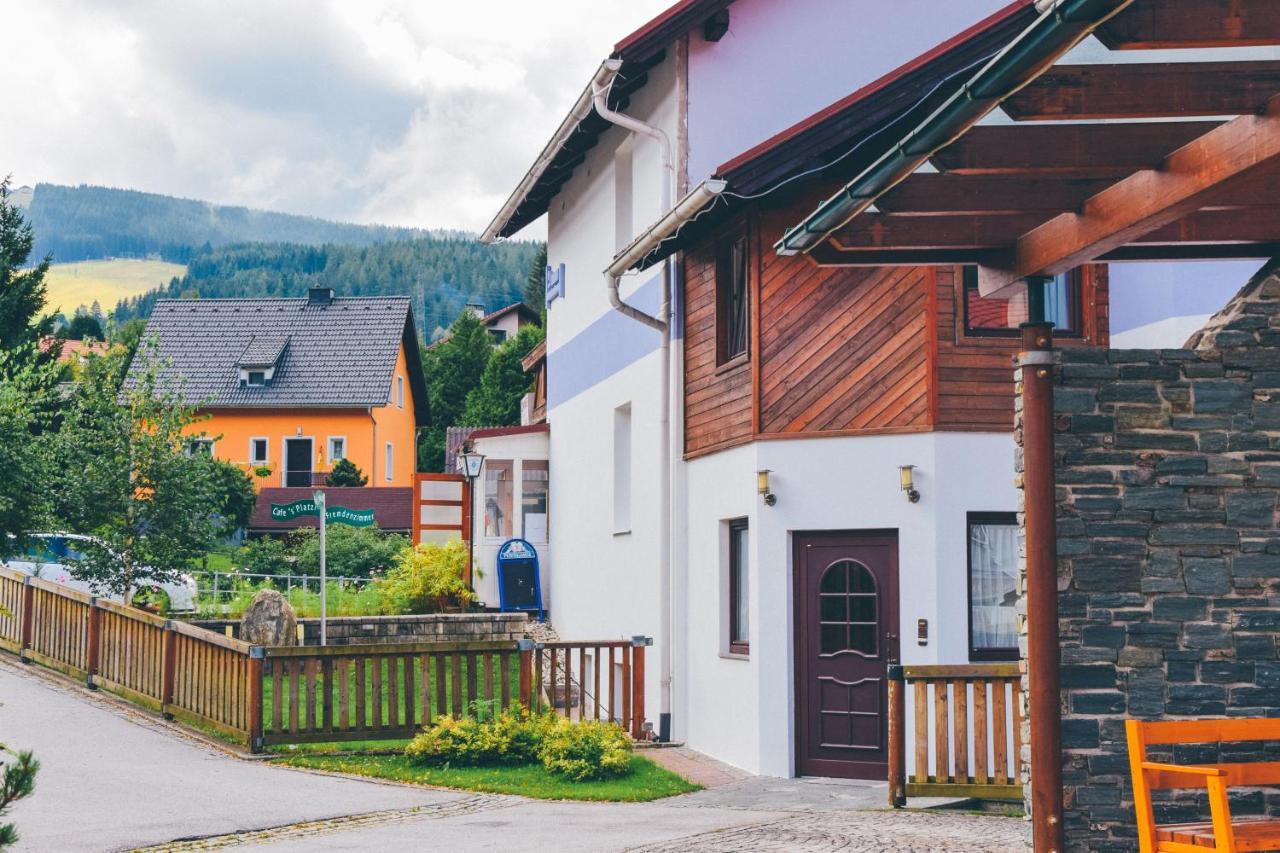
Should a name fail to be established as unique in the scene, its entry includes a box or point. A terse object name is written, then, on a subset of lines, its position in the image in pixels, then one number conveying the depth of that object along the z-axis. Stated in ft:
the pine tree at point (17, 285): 114.52
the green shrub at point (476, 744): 47.21
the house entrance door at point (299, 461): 178.09
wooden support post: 27.86
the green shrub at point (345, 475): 161.58
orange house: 180.75
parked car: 79.65
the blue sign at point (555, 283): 75.51
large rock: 66.39
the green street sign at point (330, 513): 62.27
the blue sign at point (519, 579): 76.79
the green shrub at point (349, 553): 115.75
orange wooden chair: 24.47
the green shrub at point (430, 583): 80.53
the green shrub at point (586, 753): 44.91
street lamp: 79.15
